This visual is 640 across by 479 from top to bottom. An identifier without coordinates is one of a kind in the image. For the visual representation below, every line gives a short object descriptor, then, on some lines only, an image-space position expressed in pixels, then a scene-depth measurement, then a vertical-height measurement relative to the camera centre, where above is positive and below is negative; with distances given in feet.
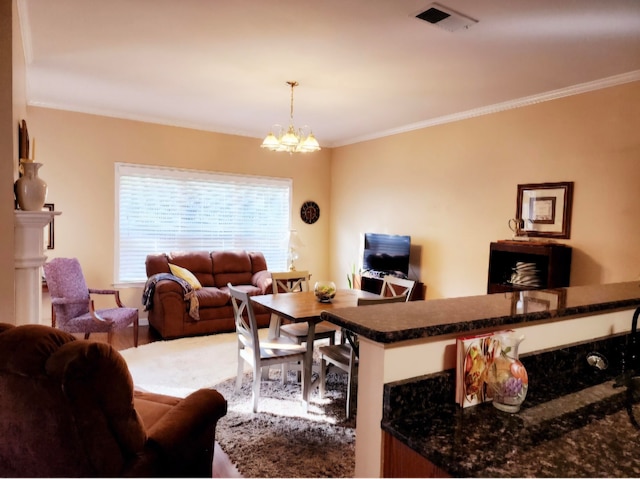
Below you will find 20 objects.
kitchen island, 3.32 -0.99
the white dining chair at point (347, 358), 9.53 -3.36
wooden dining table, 9.95 -2.27
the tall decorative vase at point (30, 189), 7.71 +0.43
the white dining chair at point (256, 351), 9.65 -3.29
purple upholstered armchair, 13.46 -3.17
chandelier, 12.35 +2.34
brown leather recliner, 4.25 -2.09
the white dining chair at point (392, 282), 11.93 -1.91
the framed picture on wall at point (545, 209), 12.42 +0.56
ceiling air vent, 7.94 +4.13
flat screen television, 17.11 -1.42
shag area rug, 7.89 -4.63
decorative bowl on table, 11.49 -2.00
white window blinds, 17.74 +0.12
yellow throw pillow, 16.76 -2.39
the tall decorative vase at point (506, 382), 3.53 -1.35
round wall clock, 22.15 +0.43
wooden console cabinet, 11.90 -1.09
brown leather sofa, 15.49 -2.98
